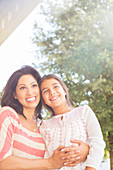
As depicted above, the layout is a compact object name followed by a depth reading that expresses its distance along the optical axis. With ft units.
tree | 9.76
